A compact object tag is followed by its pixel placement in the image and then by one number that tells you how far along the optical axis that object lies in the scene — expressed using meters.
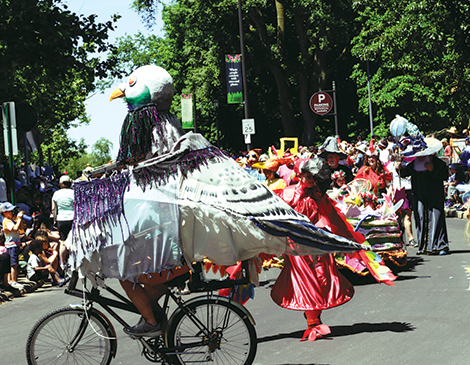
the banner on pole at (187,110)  33.19
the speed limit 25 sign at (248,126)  23.54
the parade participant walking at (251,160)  12.42
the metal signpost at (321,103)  30.25
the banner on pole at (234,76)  26.61
